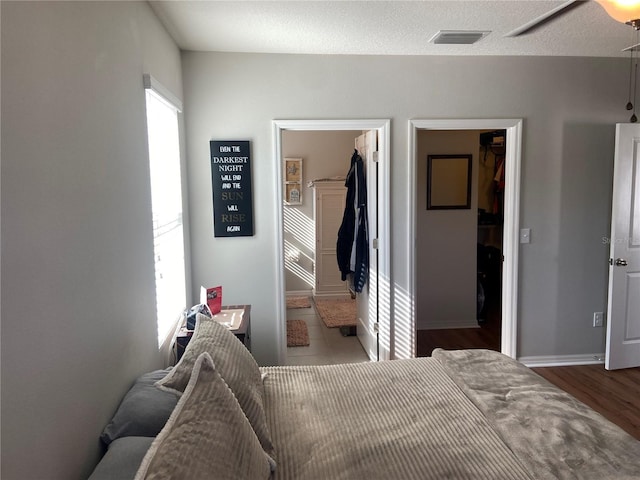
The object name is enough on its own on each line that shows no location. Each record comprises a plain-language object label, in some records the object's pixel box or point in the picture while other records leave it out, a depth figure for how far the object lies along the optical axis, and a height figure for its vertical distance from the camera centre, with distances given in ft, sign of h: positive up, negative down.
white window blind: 8.77 -0.07
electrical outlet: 13.39 -3.37
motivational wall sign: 11.86 +0.34
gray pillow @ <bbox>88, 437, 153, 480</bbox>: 4.70 -2.59
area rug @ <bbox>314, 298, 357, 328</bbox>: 17.31 -4.31
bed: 4.42 -2.78
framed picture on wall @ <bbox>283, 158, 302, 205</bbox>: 20.36 +0.84
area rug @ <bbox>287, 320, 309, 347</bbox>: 15.31 -4.44
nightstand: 9.09 -2.55
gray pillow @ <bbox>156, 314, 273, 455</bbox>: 5.70 -2.10
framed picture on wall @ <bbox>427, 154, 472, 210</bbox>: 16.28 +0.60
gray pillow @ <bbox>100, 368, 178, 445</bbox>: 5.65 -2.53
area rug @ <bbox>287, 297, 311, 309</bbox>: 19.67 -4.21
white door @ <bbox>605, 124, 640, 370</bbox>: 12.37 -1.59
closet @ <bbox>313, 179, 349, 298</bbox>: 20.22 -1.38
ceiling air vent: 10.36 +3.54
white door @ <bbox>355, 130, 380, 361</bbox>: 12.96 -1.52
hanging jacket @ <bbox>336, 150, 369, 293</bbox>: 13.98 -0.99
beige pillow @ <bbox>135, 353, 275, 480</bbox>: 3.60 -1.96
